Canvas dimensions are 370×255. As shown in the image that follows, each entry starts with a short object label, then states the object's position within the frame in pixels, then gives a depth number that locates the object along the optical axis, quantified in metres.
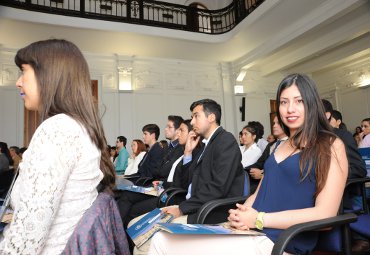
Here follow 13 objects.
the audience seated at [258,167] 3.50
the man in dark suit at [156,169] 2.99
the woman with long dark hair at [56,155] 0.79
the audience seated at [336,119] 3.03
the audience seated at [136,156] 5.04
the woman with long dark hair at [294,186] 1.21
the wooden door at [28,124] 7.46
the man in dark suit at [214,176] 2.00
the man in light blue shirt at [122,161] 5.92
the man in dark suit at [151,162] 4.14
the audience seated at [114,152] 7.32
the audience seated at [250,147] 4.13
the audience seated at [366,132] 4.77
